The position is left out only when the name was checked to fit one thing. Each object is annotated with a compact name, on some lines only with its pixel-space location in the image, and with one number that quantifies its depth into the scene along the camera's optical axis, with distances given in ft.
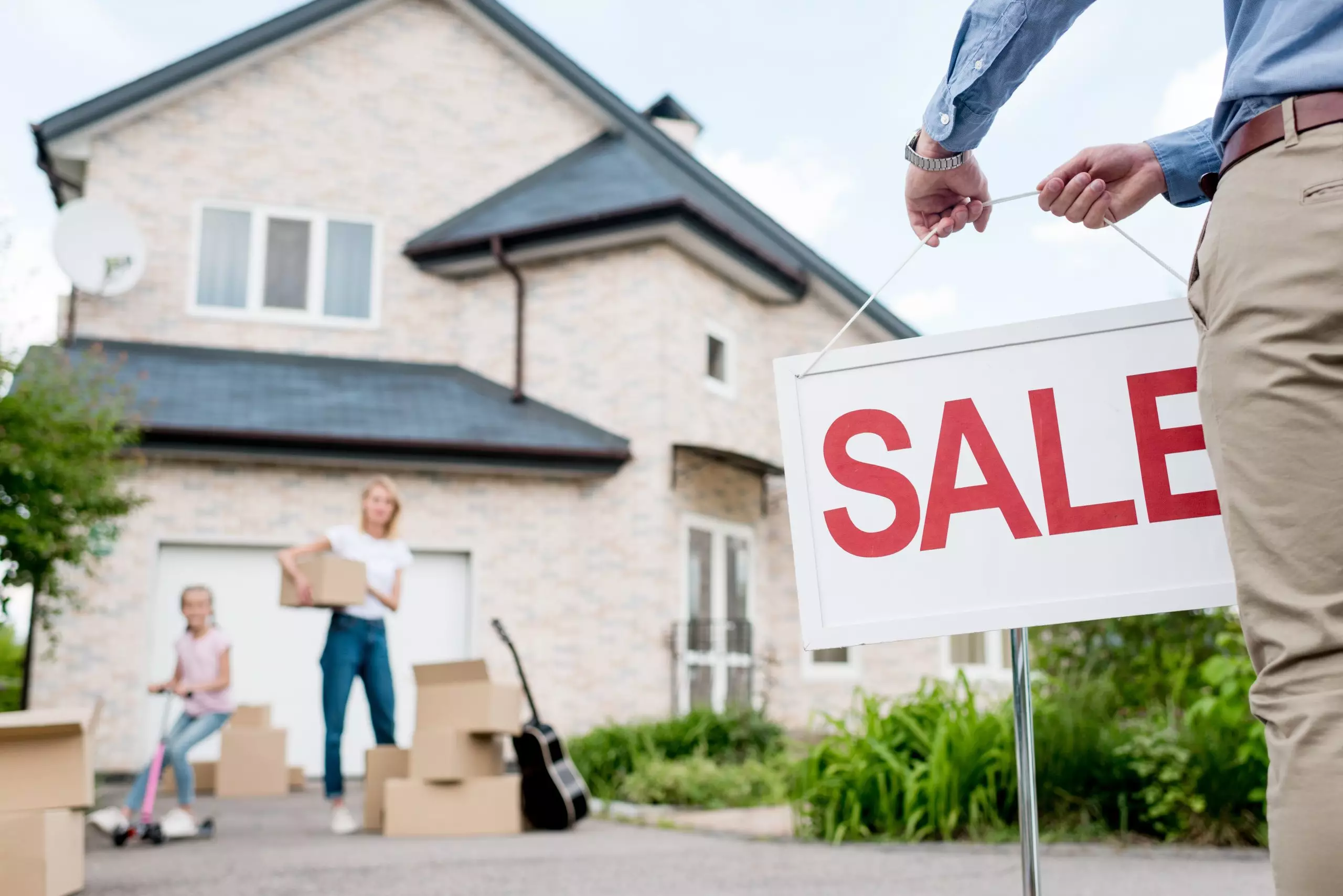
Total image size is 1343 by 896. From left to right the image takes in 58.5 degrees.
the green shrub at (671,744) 31.40
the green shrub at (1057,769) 18.06
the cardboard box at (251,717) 34.78
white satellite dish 40.29
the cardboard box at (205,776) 33.27
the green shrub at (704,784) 27.96
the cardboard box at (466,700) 22.50
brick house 38.37
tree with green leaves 26.17
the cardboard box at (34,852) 13.33
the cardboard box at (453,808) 21.97
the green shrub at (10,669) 41.42
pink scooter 20.68
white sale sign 5.63
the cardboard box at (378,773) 22.91
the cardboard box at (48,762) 13.74
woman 22.04
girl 22.52
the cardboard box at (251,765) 32.40
